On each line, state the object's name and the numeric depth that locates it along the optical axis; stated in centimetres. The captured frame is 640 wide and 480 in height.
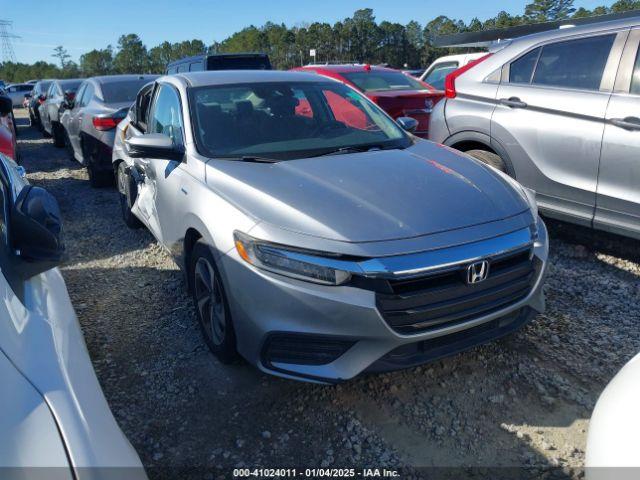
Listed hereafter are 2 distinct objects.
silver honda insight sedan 232
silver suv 380
